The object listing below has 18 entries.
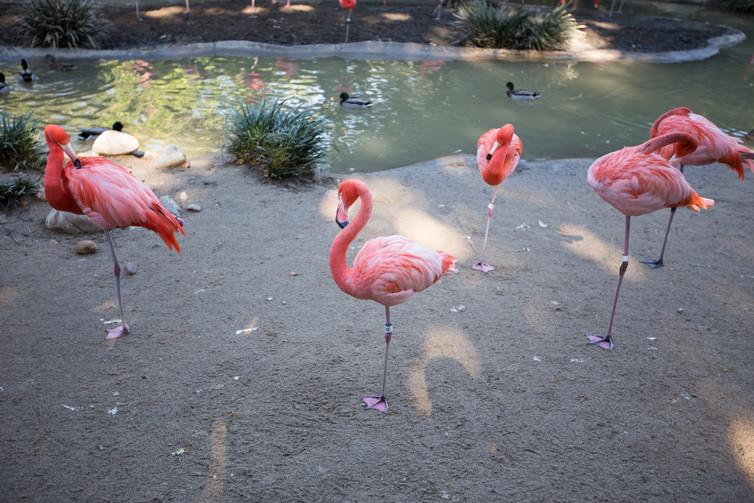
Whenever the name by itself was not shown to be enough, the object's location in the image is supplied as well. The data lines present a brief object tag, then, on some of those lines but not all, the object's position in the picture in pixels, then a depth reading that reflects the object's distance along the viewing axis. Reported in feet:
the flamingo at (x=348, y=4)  40.34
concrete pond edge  34.88
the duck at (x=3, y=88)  28.04
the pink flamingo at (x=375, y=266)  10.32
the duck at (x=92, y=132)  23.27
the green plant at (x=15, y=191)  17.12
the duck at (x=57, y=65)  32.65
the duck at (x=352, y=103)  29.04
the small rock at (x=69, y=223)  16.39
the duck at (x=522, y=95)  32.32
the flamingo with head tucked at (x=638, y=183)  12.65
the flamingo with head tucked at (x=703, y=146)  16.05
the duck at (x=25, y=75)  29.76
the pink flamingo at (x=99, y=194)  11.92
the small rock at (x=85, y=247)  15.60
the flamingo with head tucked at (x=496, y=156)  15.22
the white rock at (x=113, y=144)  21.66
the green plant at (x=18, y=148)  19.43
